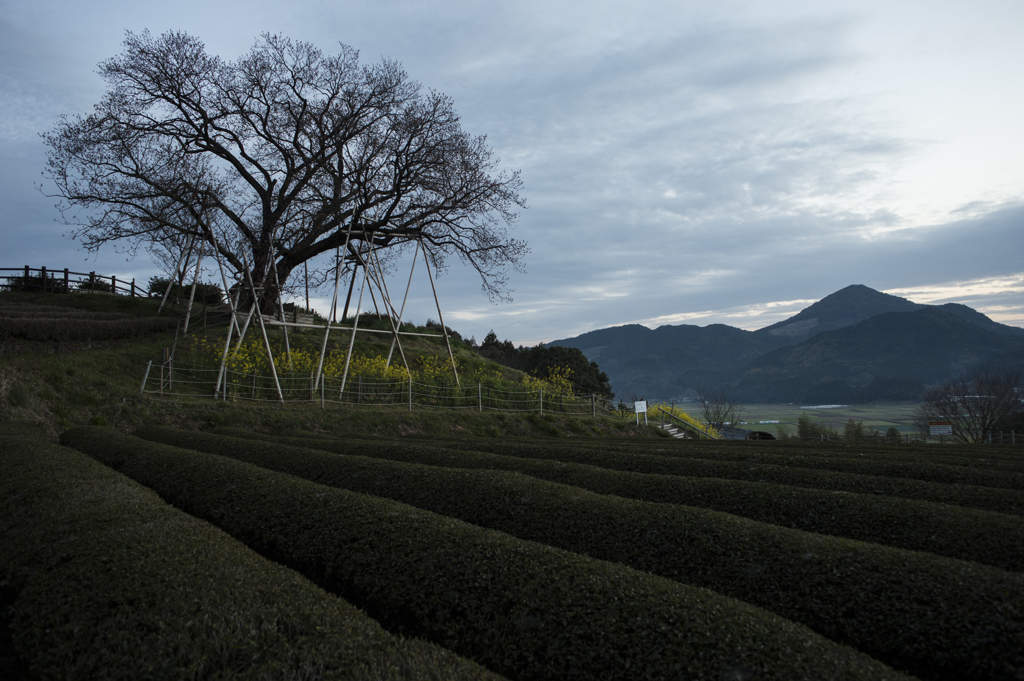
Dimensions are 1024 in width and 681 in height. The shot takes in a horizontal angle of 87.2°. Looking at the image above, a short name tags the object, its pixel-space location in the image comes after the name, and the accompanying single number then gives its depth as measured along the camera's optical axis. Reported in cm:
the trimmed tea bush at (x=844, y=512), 453
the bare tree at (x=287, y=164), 2125
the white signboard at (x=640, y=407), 2502
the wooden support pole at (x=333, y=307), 1958
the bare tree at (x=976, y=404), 4594
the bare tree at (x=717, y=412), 5842
